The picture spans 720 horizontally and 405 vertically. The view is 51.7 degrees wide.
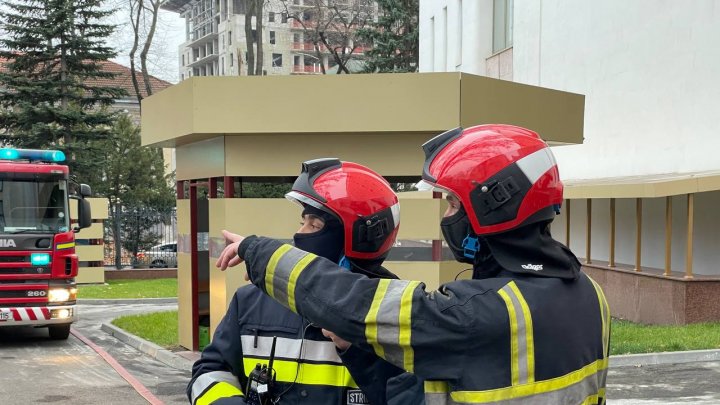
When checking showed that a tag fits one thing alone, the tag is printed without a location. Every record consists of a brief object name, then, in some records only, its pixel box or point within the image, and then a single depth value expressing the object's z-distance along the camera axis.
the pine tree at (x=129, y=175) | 26.59
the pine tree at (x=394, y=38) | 34.72
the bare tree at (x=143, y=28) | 33.84
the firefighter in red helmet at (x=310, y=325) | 2.49
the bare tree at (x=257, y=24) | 31.48
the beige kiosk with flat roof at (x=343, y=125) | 8.12
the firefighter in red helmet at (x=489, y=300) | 1.80
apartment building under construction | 87.31
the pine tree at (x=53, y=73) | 26.94
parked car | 25.91
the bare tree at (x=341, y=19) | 38.38
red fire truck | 11.18
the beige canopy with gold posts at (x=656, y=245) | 12.78
